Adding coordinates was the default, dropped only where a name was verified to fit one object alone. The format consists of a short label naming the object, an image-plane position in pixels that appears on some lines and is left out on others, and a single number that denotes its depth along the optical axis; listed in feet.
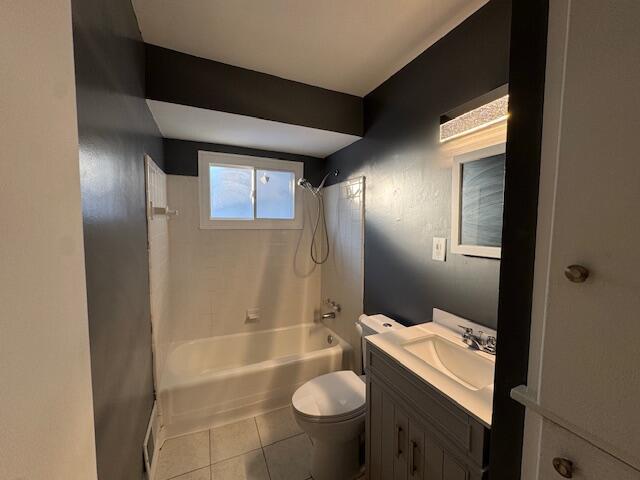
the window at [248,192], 8.37
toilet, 4.78
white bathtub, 6.24
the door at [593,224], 1.32
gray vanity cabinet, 2.87
